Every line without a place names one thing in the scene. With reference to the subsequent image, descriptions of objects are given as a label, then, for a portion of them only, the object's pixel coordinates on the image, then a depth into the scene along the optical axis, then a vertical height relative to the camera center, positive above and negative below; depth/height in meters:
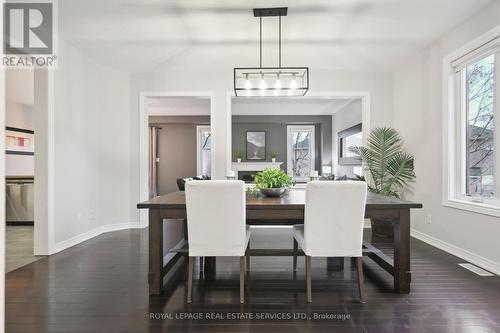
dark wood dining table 2.23 -0.42
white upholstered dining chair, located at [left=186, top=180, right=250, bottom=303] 2.06 -0.41
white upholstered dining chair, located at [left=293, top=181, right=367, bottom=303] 2.06 -0.43
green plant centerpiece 2.69 -0.17
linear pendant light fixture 2.96 +1.39
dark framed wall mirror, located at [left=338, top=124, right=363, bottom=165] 6.65 +0.63
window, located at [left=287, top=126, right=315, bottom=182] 8.74 +0.45
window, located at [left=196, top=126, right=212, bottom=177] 8.62 +0.50
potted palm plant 3.94 +0.00
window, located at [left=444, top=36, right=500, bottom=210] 2.81 +0.41
